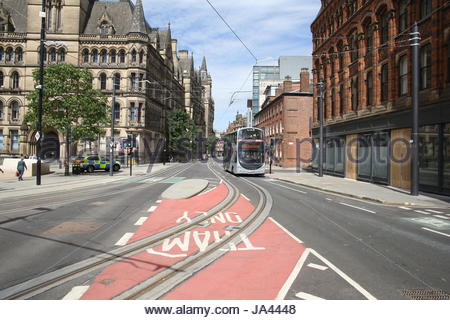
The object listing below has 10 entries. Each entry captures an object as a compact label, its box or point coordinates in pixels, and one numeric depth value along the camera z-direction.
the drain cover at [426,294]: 4.44
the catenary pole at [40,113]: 18.95
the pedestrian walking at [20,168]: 22.08
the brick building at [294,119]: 45.50
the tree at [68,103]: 24.73
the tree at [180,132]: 63.01
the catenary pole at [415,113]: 15.23
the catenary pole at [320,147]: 26.48
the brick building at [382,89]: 16.38
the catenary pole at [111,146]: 26.50
